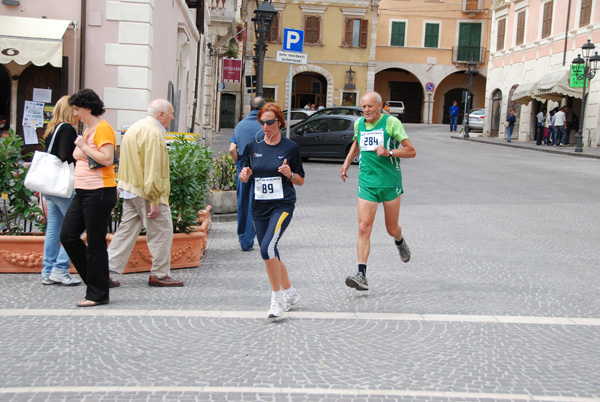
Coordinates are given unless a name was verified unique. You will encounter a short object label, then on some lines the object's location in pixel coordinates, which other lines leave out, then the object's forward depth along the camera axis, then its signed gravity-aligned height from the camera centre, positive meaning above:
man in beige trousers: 6.55 -0.82
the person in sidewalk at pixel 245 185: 8.60 -0.91
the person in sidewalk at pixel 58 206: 6.36 -0.97
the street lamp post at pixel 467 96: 42.41 +1.19
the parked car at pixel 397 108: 56.25 +0.39
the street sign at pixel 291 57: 14.83 +1.00
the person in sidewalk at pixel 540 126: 35.41 -0.25
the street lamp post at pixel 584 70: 29.31 +2.14
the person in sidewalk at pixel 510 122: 39.38 -0.17
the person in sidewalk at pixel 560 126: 33.44 -0.19
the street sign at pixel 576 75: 31.31 +1.97
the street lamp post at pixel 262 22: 16.03 +1.79
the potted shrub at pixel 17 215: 7.27 -1.23
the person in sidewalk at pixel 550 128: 34.88 -0.30
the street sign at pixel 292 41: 15.21 +1.35
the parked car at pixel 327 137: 21.86 -0.79
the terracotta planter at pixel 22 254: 7.25 -1.54
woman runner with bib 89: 5.79 -0.60
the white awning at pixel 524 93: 36.41 +1.30
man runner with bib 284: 6.86 -0.45
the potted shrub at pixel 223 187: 11.06 -1.22
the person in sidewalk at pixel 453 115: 48.75 +0.09
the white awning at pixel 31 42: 12.88 +0.90
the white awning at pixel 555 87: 32.78 +1.51
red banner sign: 33.62 +1.57
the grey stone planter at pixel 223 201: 11.12 -1.43
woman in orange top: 6.06 -0.78
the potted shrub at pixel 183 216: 7.48 -1.17
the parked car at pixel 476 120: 48.44 -0.14
